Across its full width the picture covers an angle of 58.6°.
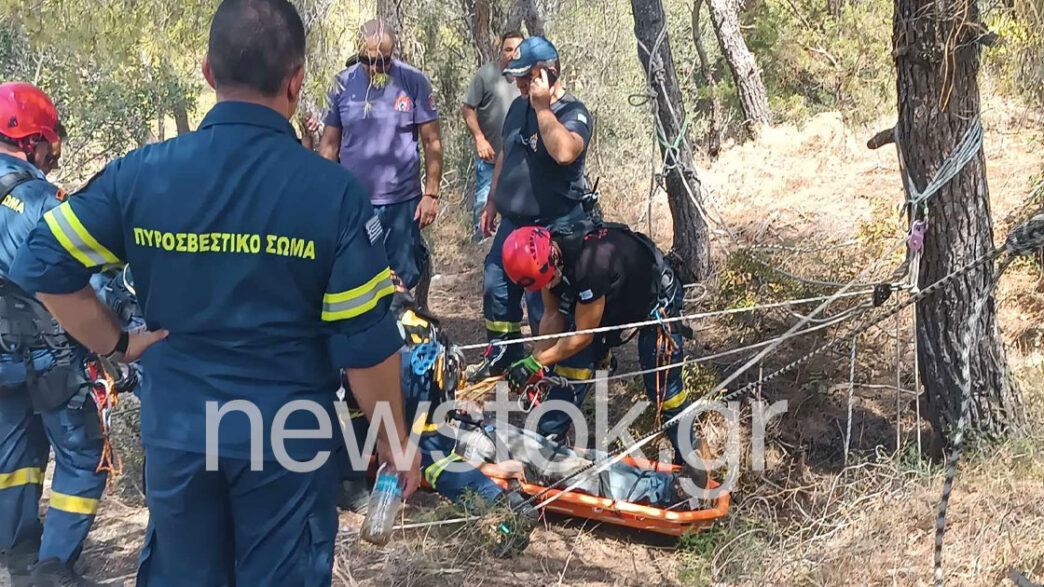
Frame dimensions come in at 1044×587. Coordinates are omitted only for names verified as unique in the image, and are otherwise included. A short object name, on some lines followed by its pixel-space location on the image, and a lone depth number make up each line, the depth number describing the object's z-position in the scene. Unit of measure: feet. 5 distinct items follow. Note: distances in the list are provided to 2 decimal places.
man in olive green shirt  21.33
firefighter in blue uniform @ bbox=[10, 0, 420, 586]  6.57
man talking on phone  15.30
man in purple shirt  17.93
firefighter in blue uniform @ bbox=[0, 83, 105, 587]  10.78
